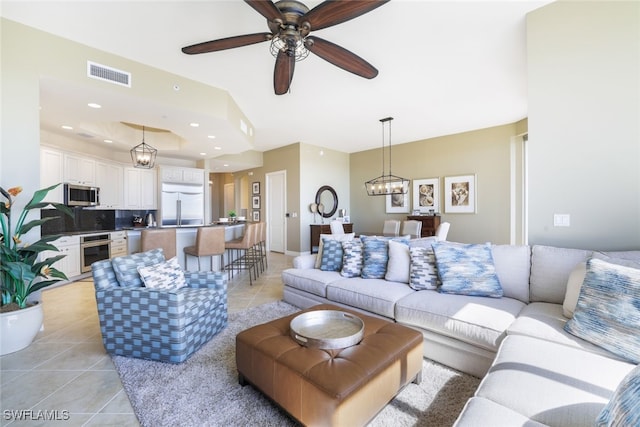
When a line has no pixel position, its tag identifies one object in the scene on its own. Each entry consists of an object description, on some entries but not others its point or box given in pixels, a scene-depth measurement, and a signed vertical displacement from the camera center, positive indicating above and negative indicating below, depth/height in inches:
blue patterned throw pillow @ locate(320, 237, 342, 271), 129.1 -21.5
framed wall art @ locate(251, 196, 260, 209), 310.5 +12.4
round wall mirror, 284.7 +13.2
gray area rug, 60.5 -46.8
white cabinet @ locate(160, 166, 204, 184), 247.9 +37.1
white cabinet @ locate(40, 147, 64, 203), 163.4 +27.1
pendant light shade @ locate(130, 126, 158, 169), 184.5 +40.4
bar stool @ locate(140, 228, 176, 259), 142.6 -14.4
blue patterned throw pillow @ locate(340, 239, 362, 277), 119.2 -21.4
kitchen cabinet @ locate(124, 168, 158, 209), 230.5 +22.1
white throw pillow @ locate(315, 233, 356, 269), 136.3 -13.7
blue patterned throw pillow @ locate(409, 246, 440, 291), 98.1 -22.1
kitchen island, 150.1 -17.8
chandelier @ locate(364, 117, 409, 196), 205.8 +20.2
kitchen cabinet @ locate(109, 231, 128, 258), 199.2 -22.3
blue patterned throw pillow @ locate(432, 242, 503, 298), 88.1 -20.4
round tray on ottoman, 61.6 -30.6
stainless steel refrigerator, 249.8 +8.1
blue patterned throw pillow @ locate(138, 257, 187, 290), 93.5 -22.8
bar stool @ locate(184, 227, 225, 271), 157.6 -18.3
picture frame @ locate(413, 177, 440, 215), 248.1 +15.0
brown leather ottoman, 49.6 -33.2
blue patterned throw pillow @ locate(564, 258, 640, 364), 52.3 -21.3
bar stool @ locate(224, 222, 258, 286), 178.5 -30.8
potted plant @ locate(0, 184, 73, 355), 88.7 -20.5
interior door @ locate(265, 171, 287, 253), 285.9 +2.7
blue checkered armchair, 82.3 -32.7
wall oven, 178.9 -24.2
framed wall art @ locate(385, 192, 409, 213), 269.1 +8.6
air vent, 110.0 +59.5
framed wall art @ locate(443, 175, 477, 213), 228.1 +14.8
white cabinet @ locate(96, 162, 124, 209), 205.4 +23.8
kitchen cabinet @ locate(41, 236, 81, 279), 163.5 -24.8
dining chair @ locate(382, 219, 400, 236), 219.7 -14.1
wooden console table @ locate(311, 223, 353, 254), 263.1 -19.8
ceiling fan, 65.7 +50.5
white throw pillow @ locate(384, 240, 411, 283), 107.7 -21.2
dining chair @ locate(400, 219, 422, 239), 208.2 -13.5
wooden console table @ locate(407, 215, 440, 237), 234.1 -11.5
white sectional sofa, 40.9 -29.5
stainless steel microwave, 177.6 +13.3
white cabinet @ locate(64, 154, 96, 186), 179.2 +31.2
